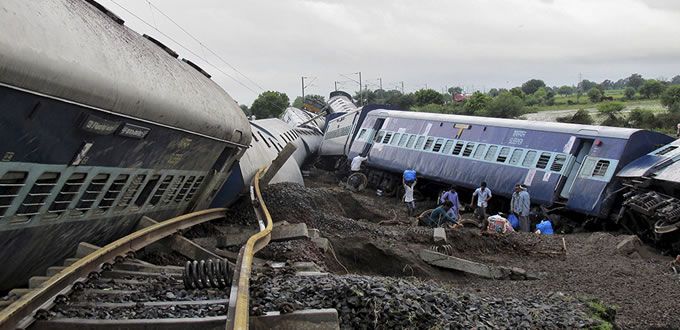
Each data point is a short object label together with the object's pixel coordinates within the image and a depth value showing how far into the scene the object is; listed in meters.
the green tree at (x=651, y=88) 72.69
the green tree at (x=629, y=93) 79.99
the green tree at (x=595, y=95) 76.69
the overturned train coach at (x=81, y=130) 6.21
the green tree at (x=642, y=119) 45.12
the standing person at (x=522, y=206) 20.14
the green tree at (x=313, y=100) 67.94
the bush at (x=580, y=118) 45.47
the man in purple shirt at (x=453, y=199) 20.87
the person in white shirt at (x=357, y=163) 32.45
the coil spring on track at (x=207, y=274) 7.77
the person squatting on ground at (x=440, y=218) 19.48
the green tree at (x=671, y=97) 51.39
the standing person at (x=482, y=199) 21.44
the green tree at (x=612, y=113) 45.22
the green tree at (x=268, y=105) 88.66
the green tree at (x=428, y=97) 83.51
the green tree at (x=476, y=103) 67.09
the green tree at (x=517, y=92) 83.95
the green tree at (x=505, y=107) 61.16
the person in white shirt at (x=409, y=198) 24.22
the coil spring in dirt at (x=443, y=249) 14.74
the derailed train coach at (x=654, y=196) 16.84
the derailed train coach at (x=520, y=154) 20.33
